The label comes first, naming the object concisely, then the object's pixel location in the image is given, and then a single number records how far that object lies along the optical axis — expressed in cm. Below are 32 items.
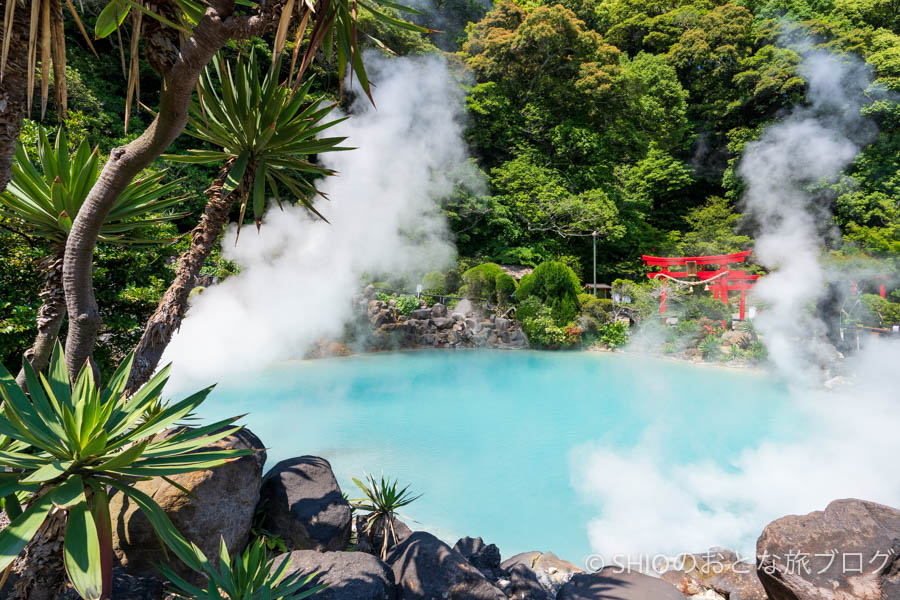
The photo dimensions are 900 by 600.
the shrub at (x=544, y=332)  1325
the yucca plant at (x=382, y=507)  321
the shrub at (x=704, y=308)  1256
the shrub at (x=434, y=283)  1437
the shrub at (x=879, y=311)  952
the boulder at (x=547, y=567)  313
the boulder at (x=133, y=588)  196
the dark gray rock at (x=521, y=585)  274
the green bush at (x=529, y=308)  1358
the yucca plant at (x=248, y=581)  166
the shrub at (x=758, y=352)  1062
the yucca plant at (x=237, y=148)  246
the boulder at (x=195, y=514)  227
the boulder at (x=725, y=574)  288
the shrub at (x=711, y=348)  1149
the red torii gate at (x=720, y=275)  1173
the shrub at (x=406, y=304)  1305
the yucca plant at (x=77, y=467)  124
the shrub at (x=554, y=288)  1377
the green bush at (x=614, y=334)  1341
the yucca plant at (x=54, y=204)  229
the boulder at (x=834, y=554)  220
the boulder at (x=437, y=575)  228
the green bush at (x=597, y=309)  1384
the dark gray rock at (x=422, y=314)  1319
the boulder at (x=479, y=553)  310
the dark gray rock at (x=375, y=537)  312
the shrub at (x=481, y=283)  1431
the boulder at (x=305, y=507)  278
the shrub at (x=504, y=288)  1430
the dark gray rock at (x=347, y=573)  208
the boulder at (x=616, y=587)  238
